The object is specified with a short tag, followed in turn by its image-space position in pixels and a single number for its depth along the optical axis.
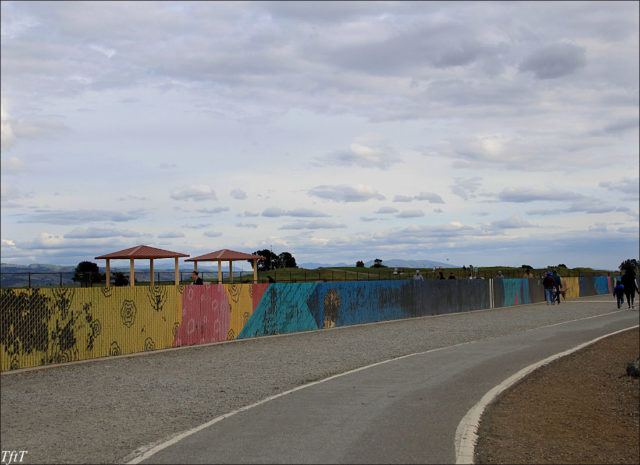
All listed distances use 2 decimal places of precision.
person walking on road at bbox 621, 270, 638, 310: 30.52
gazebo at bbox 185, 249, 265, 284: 28.43
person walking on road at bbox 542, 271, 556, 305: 36.12
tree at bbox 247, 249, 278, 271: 72.21
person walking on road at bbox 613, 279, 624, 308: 32.66
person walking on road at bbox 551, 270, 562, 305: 36.89
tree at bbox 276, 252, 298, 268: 96.43
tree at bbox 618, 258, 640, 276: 30.05
